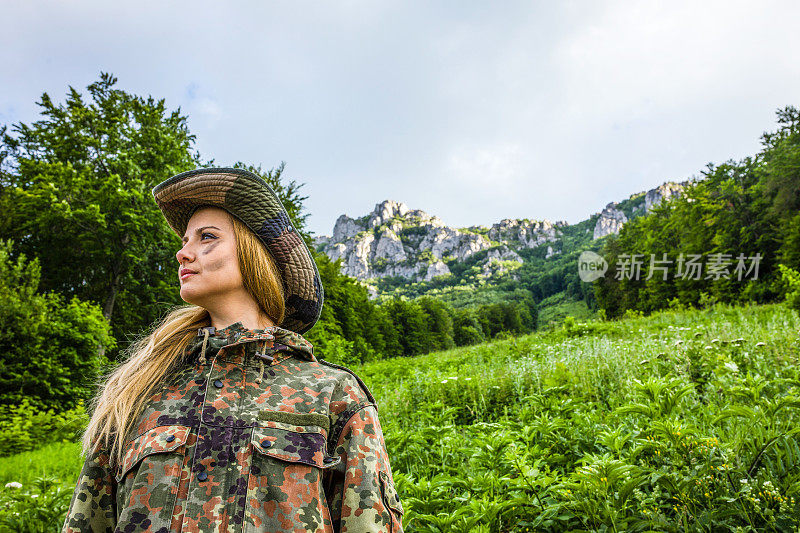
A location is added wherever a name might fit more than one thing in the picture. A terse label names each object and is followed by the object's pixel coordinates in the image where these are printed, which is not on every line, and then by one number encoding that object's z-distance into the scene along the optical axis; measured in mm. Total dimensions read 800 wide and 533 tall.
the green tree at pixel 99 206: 12859
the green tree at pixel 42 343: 10227
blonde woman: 1058
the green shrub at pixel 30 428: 7930
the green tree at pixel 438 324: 51419
